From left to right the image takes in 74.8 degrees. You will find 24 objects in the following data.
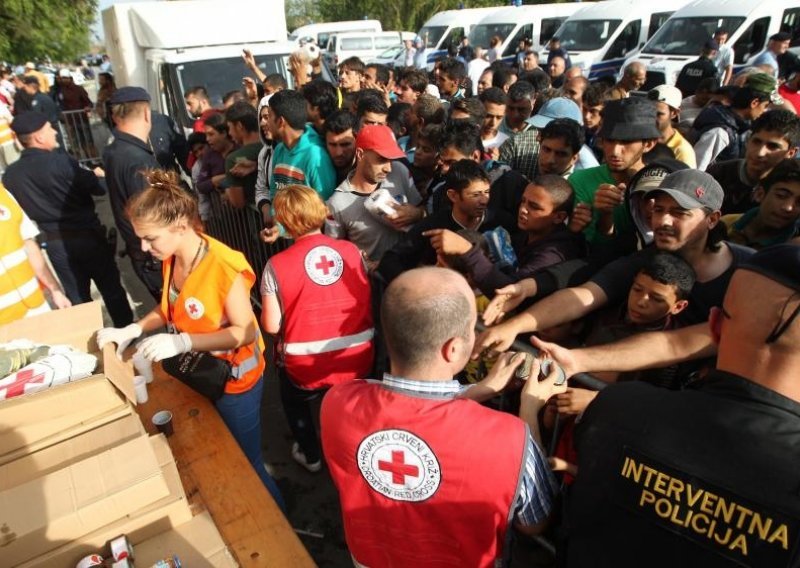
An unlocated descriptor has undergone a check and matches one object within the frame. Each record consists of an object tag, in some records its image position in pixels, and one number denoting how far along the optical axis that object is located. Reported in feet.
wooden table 6.53
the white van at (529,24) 58.59
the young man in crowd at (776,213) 8.83
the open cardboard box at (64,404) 6.27
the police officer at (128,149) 13.51
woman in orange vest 8.04
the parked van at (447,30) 63.93
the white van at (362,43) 68.95
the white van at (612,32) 48.08
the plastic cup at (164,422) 8.17
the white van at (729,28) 38.27
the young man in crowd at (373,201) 11.21
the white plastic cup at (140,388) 8.66
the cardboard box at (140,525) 5.71
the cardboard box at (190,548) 6.04
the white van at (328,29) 72.38
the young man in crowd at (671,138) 12.88
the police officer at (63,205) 13.64
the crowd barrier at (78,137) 37.37
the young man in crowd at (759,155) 11.27
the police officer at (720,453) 3.66
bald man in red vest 4.75
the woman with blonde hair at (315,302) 9.00
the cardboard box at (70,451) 6.28
